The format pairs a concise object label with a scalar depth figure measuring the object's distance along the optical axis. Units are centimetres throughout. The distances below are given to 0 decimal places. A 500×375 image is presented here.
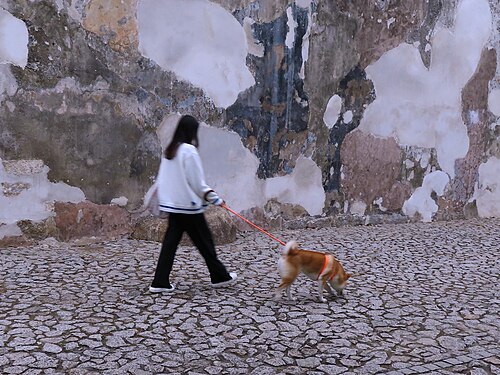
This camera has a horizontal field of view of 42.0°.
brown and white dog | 471
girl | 479
